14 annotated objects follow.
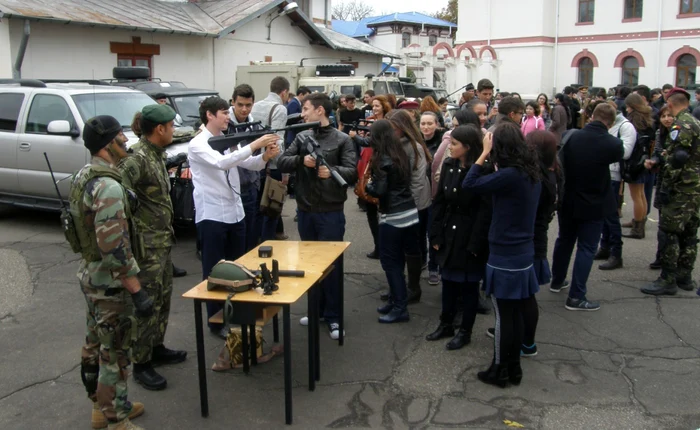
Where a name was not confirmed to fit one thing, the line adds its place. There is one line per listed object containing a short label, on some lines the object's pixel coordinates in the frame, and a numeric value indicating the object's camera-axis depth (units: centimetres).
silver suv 849
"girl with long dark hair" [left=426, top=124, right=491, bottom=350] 479
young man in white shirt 477
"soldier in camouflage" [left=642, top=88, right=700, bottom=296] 614
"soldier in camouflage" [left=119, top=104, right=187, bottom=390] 421
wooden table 366
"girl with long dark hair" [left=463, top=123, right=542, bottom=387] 418
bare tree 7788
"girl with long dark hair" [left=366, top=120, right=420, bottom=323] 529
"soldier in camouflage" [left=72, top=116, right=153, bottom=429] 347
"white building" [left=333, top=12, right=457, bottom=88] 5359
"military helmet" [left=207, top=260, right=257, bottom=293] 370
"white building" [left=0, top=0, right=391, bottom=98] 1402
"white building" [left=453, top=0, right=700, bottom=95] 3309
